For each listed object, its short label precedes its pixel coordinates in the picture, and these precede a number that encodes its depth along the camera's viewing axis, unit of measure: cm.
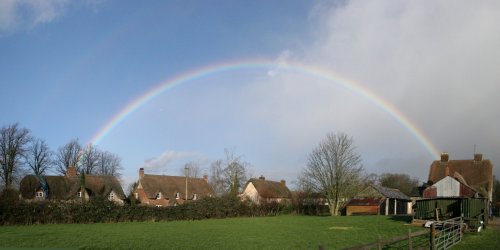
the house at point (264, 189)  9220
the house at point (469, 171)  7088
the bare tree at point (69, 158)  9600
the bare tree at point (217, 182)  9062
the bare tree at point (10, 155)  7594
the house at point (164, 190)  8200
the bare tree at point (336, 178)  6900
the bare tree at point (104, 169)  10656
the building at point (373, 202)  7194
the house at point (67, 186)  7269
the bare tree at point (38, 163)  8844
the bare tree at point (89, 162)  9946
